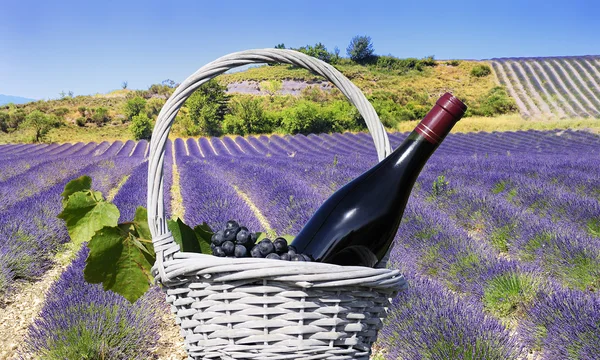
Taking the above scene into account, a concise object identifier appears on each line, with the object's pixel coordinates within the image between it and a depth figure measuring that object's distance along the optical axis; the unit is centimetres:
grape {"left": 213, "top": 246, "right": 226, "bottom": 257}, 93
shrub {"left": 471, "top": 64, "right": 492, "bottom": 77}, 4306
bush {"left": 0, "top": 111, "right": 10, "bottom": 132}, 3200
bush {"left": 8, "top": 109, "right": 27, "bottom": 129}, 3212
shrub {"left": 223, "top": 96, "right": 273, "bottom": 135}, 2673
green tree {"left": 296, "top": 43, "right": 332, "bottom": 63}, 4198
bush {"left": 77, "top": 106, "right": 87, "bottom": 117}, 3481
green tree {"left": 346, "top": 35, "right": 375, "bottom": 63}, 4994
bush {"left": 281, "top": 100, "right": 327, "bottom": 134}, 2539
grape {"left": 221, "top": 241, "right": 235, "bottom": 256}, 93
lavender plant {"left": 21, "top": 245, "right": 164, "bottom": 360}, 189
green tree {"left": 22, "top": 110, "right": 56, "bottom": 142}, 2745
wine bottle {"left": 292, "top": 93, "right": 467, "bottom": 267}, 113
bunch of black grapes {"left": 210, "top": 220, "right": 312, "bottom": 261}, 91
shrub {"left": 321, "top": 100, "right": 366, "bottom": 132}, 2633
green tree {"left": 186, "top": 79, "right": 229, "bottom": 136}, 2948
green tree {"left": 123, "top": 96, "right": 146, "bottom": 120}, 3331
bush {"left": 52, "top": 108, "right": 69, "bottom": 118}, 3453
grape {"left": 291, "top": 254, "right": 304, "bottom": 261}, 92
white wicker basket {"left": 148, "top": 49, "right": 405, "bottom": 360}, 80
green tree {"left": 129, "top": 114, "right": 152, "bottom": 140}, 2814
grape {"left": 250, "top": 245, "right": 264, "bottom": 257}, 91
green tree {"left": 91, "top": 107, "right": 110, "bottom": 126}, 3341
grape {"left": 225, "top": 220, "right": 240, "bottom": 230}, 97
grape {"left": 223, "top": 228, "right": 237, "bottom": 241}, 95
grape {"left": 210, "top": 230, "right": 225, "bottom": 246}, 95
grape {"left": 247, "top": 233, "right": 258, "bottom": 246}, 96
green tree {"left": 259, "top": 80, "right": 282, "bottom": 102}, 4094
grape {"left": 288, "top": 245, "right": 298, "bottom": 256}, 93
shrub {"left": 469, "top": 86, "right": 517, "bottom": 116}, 3225
